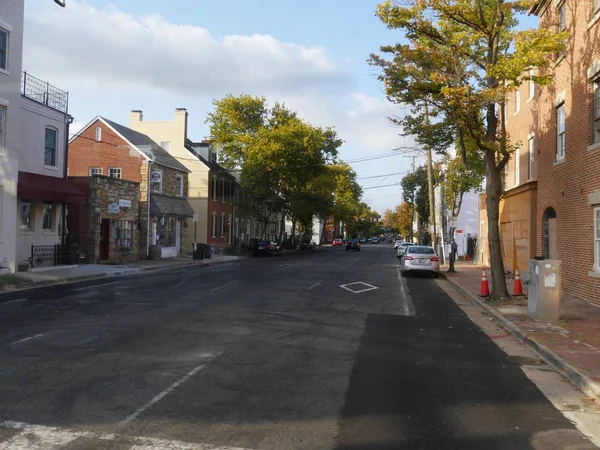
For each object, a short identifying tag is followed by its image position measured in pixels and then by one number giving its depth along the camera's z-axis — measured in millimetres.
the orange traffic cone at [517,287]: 15767
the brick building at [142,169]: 33625
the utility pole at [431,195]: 32938
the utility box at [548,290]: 11391
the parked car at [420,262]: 24531
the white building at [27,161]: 19547
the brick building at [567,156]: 14023
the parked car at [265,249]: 45438
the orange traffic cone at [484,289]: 16156
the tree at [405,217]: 92625
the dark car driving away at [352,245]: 61672
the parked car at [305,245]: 62656
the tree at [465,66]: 14086
